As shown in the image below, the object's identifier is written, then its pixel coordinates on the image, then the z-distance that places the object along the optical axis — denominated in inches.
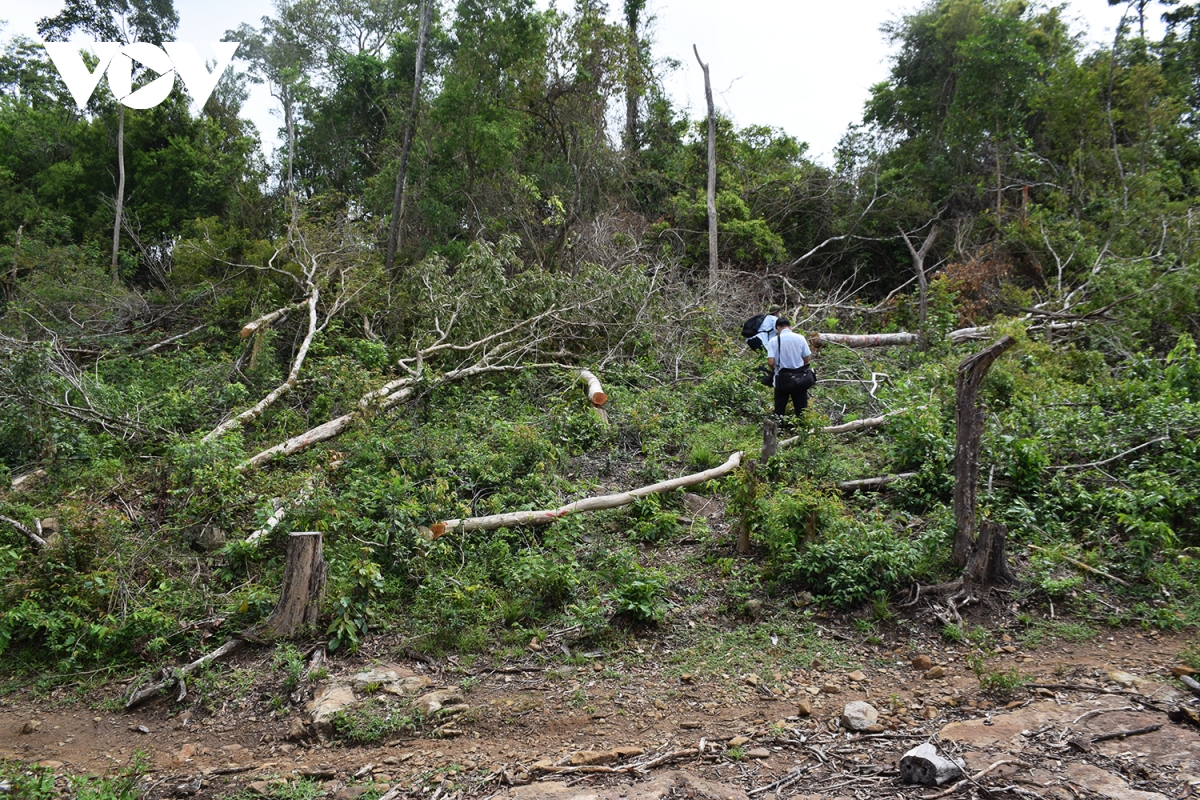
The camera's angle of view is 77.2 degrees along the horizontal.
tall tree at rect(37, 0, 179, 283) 828.0
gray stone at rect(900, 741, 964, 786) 120.6
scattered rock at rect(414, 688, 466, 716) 162.6
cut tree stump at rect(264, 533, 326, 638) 191.6
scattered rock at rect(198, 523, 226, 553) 239.9
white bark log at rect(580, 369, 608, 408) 354.3
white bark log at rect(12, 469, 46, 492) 274.1
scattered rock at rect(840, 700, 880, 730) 146.0
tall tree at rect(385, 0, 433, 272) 559.2
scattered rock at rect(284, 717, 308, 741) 156.4
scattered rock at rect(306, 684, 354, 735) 157.8
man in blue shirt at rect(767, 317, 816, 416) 310.0
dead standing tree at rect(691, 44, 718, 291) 597.2
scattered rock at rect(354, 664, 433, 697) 171.6
